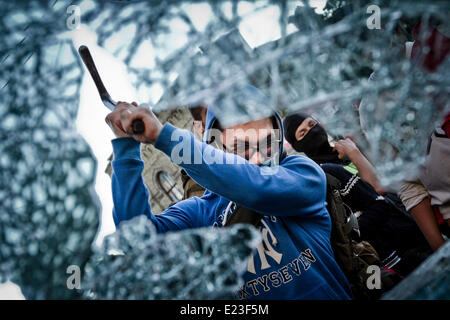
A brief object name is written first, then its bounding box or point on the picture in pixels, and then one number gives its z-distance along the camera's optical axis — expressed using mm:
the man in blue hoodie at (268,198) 1029
